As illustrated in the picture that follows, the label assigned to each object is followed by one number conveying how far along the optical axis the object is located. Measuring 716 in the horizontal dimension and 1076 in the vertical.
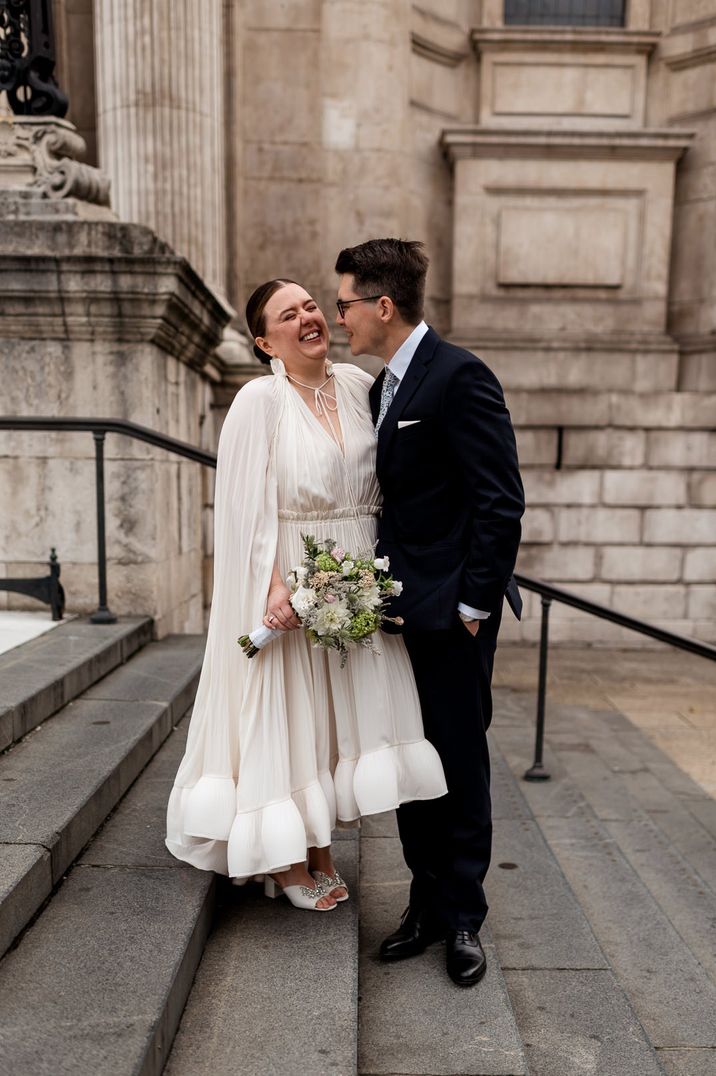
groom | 2.29
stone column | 6.86
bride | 2.38
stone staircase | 2.06
